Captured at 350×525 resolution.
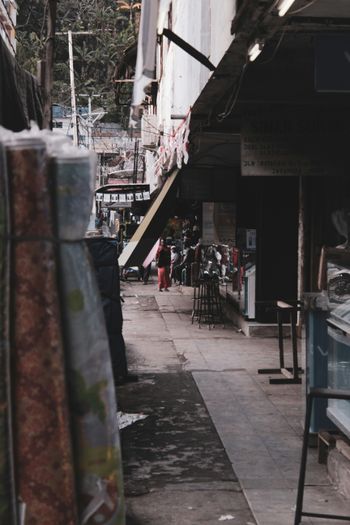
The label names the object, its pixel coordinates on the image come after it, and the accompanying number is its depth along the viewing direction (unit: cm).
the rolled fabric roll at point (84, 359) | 197
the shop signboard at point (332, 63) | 638
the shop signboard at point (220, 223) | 1777
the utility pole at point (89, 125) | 4306
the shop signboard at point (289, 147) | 1029
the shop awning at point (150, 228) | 1271
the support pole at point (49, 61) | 769
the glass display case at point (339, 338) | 568
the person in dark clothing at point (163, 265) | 2262
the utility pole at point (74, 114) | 3206
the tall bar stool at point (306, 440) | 398
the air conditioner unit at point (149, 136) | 2856
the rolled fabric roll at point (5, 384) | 190
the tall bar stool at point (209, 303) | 1563
